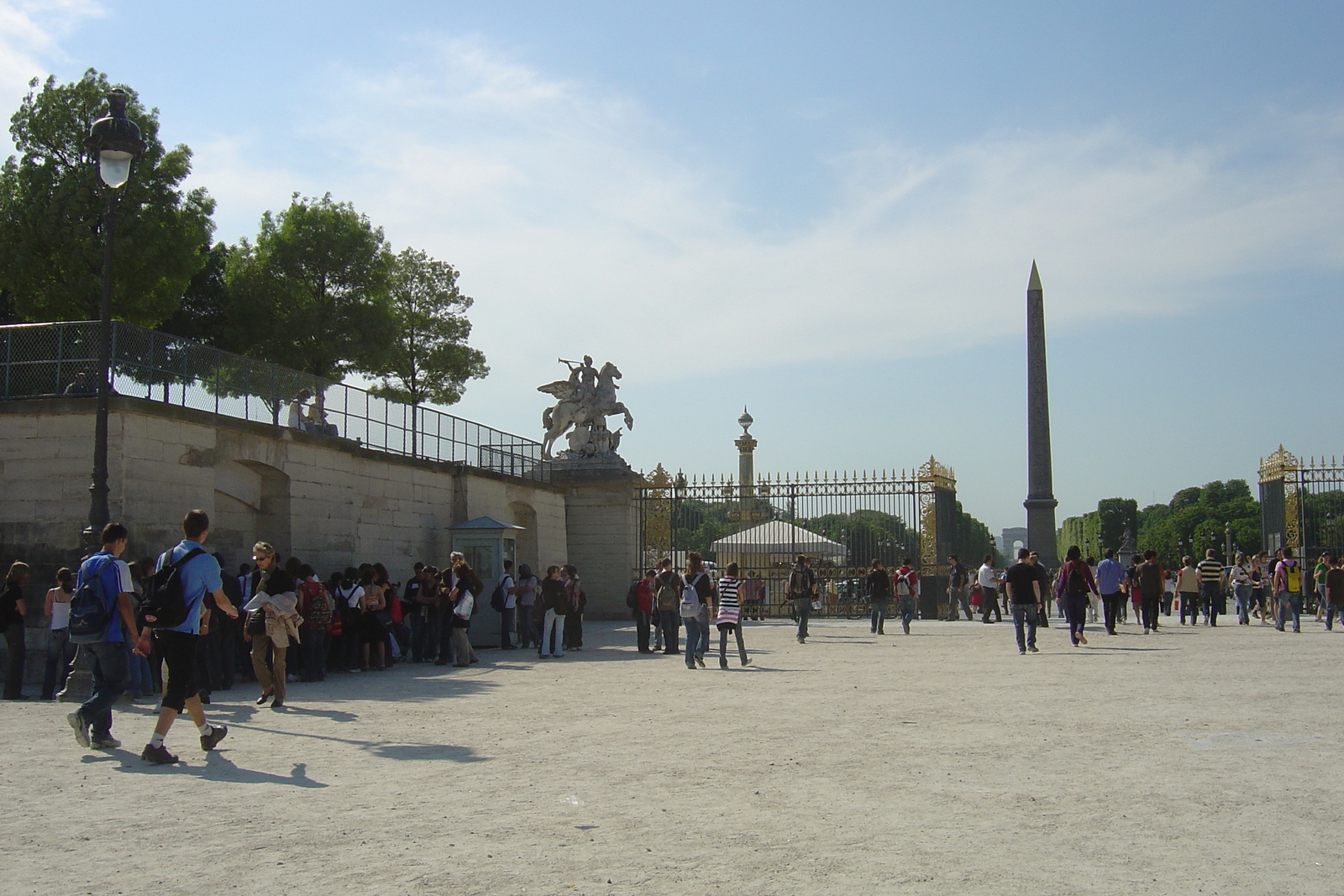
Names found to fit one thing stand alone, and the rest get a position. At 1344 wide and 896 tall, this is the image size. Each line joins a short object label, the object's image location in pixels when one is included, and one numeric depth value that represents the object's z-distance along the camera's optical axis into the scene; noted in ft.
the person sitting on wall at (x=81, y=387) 48.08
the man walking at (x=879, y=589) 72.33
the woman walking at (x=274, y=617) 35.76
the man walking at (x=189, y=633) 25.96
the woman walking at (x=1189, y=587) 78.33
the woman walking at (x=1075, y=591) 59.88
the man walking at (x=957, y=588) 89.04
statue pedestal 93.20
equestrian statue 94.53
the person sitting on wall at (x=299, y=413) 59.11
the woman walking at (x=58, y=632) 37.22
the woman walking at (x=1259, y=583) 78.54
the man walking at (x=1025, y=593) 55.31
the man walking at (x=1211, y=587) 76.28
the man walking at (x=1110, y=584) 66.39
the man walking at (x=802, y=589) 64.59
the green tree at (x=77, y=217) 67.21
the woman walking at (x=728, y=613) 50.12
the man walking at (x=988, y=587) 84.58
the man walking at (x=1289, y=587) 68.08
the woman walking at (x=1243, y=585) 75.77
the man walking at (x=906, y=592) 73.41
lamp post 36.91
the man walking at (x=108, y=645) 26.89
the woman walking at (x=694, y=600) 49.60
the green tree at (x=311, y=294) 88.12
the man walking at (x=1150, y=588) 68.44
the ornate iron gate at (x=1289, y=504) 91.91
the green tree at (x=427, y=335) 101.91
